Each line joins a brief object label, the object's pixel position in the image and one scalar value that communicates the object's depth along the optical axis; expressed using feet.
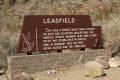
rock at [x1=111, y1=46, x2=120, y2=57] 42.65
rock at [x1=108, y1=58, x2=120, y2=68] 37.78
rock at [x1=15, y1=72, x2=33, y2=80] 33.86
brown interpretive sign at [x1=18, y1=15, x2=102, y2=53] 37.40
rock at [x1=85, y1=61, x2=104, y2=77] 33.83
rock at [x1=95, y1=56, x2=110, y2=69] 37.45
